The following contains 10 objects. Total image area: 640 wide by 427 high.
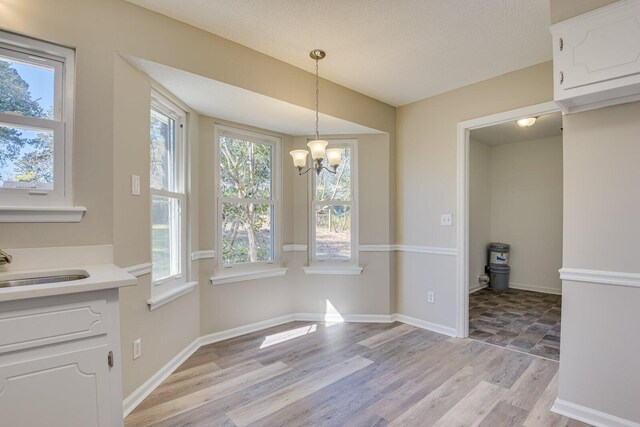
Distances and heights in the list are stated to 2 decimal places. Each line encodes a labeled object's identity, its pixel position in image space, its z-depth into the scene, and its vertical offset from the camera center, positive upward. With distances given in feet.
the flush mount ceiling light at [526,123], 12.33 +3.72
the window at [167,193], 8.03 +0.53
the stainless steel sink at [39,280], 4.69 -1.07
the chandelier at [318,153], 7.39 +1.48
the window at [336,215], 12.12 -0.10
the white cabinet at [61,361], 3.65 -1.88
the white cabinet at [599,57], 5.01 +2.68
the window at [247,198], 10.47 +0.51
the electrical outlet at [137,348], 6.70 -2.99
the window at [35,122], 5.22 +1.58
